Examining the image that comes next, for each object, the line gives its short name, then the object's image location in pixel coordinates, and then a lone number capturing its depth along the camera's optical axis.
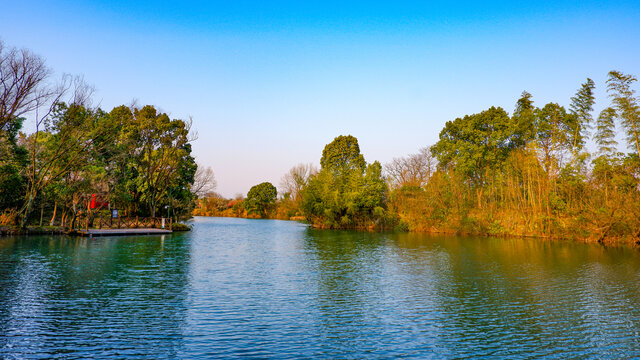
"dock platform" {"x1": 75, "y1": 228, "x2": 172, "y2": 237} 32.19
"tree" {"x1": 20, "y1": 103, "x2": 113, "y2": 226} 30.45
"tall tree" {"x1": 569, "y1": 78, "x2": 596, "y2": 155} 40.59
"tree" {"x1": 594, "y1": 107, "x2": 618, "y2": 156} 34.00
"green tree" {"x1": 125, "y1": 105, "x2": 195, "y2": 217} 42.19
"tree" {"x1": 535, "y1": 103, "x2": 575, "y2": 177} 40.56
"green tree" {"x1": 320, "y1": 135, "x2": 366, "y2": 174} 65.12
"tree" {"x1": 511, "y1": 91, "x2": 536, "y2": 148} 46.03
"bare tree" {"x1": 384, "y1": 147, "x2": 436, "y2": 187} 55.40
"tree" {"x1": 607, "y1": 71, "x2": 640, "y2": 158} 31.98
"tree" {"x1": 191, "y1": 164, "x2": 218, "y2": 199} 49.69
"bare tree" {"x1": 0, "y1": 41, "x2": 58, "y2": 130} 24.88
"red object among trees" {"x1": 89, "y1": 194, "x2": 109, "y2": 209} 34.67
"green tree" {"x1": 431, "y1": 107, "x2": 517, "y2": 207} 47.97
